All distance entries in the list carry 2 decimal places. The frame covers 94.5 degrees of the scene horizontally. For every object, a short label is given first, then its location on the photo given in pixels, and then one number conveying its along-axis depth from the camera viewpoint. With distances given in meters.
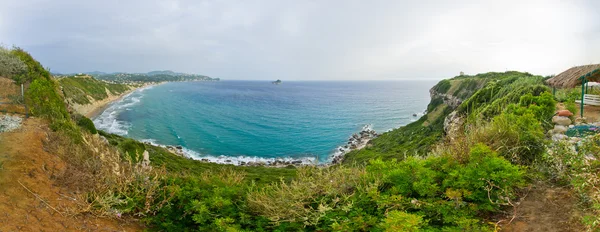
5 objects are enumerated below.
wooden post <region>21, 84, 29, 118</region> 10.02
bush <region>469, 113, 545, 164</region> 6.53
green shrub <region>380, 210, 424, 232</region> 3.75
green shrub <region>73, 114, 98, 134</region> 14.35
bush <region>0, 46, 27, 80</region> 12.16
